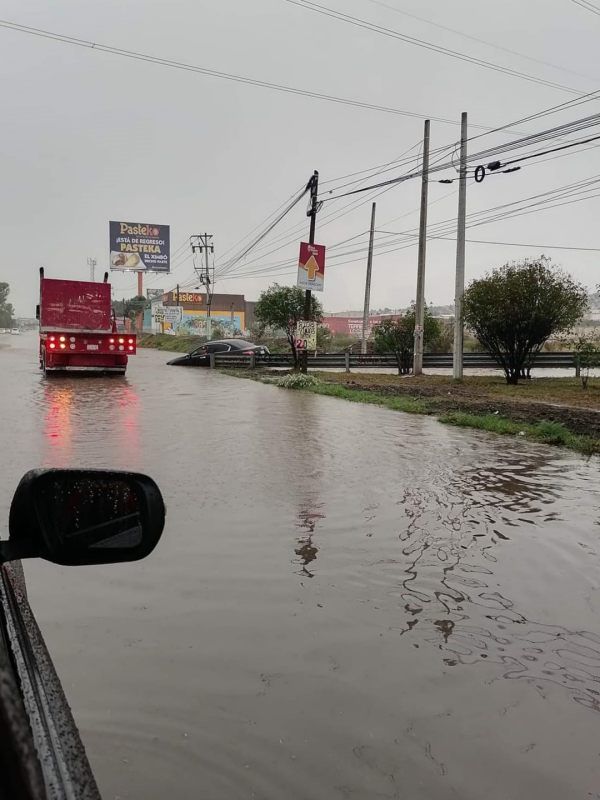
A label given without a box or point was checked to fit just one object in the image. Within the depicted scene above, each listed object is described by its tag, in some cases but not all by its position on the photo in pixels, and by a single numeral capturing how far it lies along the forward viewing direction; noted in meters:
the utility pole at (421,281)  23.52
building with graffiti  69.69
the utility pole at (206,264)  58.78
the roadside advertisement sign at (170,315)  68.44
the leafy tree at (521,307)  20.77
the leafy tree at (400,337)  26.05
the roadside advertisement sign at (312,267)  21.45
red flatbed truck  20.91
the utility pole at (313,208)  22.86
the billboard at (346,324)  79.93
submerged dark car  29.28
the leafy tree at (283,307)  27.30
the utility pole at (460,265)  21.05
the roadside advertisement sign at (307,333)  22.38
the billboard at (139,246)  67.50
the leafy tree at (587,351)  18.91
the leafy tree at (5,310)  165.40
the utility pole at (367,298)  37.62
